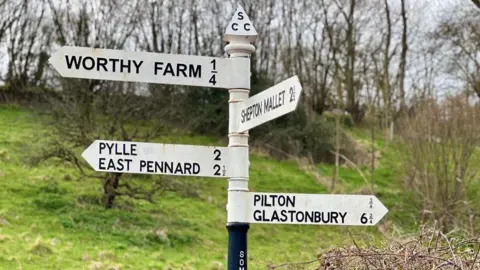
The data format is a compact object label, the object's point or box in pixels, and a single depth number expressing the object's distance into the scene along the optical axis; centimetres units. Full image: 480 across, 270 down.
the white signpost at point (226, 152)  469
